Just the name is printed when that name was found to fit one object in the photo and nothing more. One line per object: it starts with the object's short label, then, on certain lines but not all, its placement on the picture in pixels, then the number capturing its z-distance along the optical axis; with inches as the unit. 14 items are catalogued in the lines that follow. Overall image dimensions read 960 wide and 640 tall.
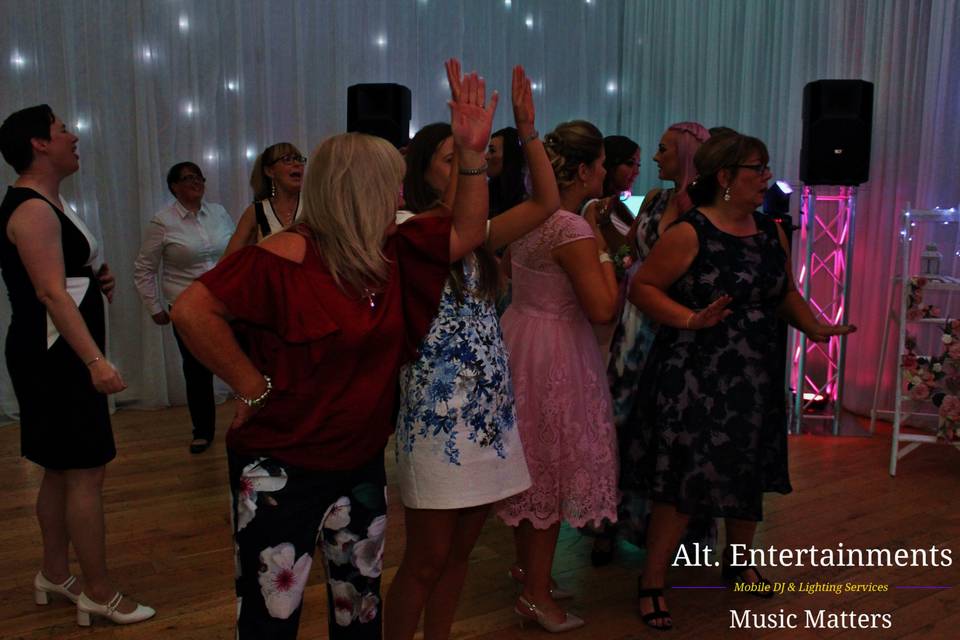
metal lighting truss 186.5
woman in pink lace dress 93.1
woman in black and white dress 85.9
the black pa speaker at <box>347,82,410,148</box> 199.6
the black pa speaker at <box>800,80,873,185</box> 180.1
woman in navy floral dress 93.6
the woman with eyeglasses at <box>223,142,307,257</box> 130.7
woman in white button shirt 166.6
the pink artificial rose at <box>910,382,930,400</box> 157.2
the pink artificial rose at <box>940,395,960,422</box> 153.3
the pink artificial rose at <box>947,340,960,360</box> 154.0
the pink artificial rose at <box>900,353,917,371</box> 158.9
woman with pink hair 110.2
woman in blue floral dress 71.0
